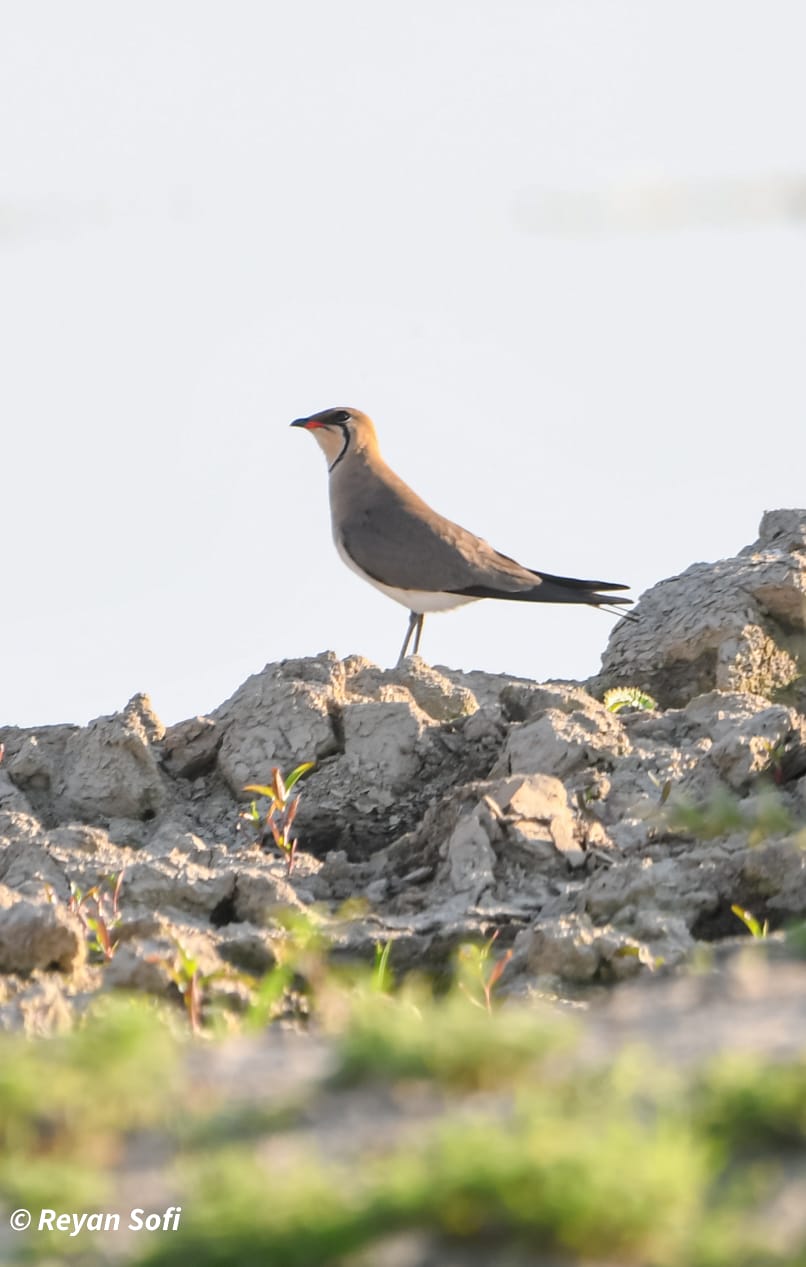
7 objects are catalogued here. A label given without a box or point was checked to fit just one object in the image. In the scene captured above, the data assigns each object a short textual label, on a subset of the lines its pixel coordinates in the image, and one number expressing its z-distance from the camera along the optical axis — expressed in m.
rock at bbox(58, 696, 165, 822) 13.99
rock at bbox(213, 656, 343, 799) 14.04
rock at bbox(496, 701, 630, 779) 12.96
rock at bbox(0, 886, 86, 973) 10.10
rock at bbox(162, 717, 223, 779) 14.38
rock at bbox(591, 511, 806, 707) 15.72
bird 20.91
